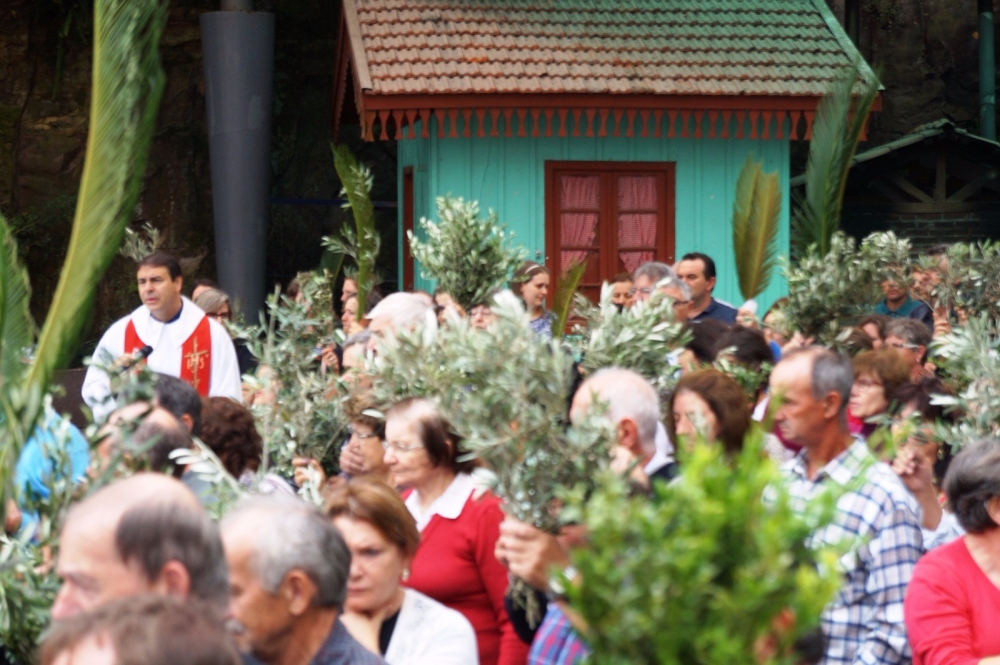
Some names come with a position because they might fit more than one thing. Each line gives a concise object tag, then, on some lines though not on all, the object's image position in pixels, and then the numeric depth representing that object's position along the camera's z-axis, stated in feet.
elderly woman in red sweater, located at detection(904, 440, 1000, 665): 25.73
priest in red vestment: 52.90
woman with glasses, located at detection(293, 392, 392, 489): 34.50
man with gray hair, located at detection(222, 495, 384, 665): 19.86
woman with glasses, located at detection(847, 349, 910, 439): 39.34
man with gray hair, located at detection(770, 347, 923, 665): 27.25
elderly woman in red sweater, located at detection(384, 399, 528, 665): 28.04
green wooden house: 87.71
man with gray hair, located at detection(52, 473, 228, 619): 16.96
